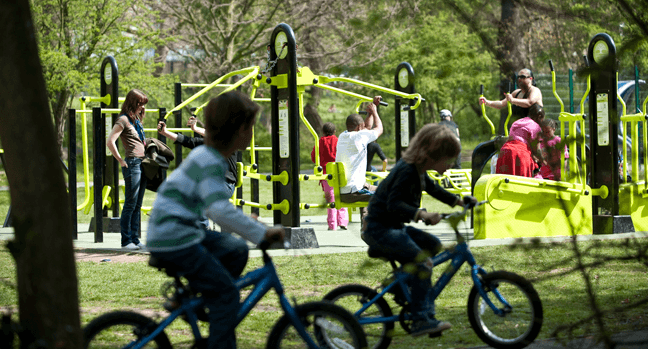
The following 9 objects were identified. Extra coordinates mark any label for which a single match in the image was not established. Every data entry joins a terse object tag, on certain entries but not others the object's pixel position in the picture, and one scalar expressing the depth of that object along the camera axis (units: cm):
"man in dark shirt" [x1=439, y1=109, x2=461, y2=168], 2985
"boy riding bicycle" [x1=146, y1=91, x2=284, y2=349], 674
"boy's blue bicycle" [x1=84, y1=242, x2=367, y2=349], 696
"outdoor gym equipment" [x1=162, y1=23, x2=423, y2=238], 1834
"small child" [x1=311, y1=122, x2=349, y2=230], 2277
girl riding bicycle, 861
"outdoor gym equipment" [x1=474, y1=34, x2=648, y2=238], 1870
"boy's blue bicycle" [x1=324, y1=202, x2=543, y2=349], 866
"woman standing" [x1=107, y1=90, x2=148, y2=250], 1767
